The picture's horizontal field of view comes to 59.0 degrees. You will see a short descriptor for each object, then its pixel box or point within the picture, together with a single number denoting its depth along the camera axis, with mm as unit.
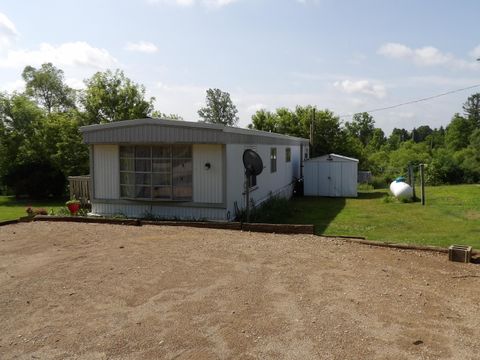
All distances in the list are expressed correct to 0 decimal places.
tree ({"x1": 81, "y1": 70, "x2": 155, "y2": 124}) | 24312
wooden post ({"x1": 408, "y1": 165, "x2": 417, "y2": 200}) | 16709
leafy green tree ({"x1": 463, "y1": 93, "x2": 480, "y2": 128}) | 69750
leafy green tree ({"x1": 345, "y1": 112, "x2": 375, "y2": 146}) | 65531
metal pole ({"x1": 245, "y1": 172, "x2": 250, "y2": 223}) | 10559
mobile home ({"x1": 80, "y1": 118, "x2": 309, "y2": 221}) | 10719
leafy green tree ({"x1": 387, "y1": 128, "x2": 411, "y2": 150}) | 64975
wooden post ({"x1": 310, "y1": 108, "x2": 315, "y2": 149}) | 26119
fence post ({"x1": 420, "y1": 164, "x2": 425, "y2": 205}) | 15367
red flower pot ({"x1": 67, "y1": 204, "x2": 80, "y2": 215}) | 12195
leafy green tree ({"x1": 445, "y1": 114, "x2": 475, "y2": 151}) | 50844
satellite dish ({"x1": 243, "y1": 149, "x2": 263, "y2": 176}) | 11141
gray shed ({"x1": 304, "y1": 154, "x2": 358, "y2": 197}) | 19594
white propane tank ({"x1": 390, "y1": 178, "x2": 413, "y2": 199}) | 16438
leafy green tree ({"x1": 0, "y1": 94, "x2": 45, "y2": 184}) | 22891
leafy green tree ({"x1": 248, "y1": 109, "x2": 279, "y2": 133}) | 29984
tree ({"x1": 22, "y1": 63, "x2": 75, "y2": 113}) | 40969
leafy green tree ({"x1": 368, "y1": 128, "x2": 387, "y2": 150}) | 58231
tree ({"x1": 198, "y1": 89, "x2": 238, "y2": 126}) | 55469
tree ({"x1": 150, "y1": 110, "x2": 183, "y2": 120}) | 26517
